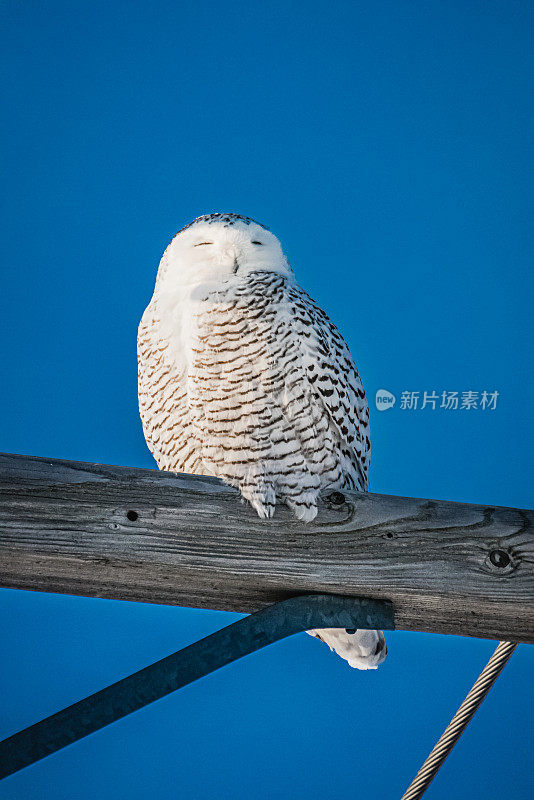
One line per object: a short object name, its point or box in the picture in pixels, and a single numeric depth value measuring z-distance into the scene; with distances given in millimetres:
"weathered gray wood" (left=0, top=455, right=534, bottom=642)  10537
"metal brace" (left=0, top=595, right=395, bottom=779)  10466
